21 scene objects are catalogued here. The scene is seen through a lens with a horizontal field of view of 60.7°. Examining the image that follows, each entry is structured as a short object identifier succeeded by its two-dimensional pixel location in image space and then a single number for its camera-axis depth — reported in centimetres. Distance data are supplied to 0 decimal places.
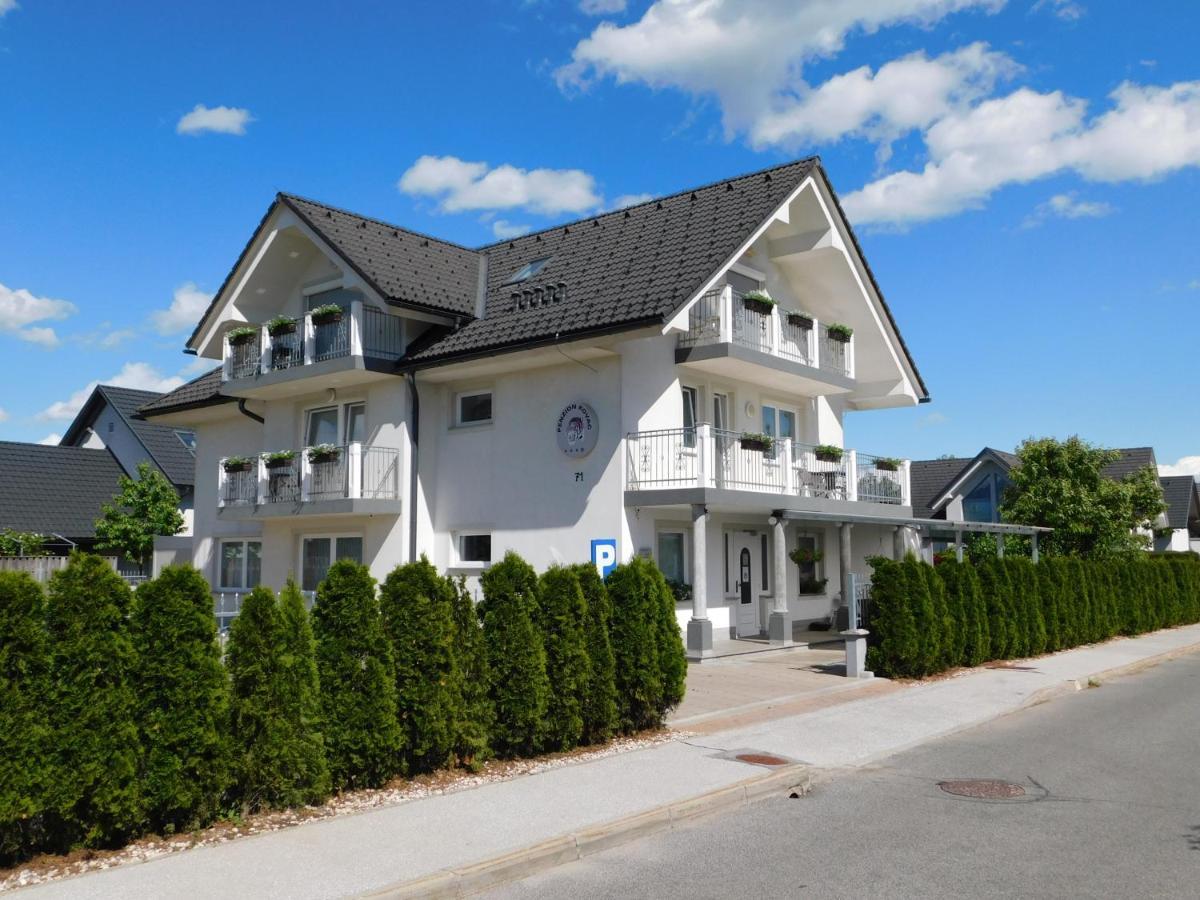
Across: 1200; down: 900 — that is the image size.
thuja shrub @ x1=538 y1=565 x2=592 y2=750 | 993
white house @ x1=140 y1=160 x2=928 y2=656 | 1895
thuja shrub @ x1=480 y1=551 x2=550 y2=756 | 958
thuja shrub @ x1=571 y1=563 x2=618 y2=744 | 1031
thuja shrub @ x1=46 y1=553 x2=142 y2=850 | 654
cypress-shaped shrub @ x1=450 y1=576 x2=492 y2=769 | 913
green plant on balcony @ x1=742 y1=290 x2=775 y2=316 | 2008
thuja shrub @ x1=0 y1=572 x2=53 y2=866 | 626
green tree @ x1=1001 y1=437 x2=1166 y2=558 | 3134
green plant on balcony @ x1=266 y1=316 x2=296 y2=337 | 2234
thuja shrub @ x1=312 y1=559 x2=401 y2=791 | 820
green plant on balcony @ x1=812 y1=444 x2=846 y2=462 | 2181
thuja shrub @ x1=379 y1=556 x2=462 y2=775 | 877
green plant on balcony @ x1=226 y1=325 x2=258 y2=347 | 2336
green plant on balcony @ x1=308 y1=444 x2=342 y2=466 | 2117
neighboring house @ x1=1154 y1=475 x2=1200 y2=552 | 5359
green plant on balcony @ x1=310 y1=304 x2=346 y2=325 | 2127
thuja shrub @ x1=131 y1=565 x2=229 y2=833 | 697
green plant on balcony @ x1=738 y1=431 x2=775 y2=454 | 1956
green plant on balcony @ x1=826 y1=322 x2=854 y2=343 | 2288
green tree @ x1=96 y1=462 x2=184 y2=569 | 3181
